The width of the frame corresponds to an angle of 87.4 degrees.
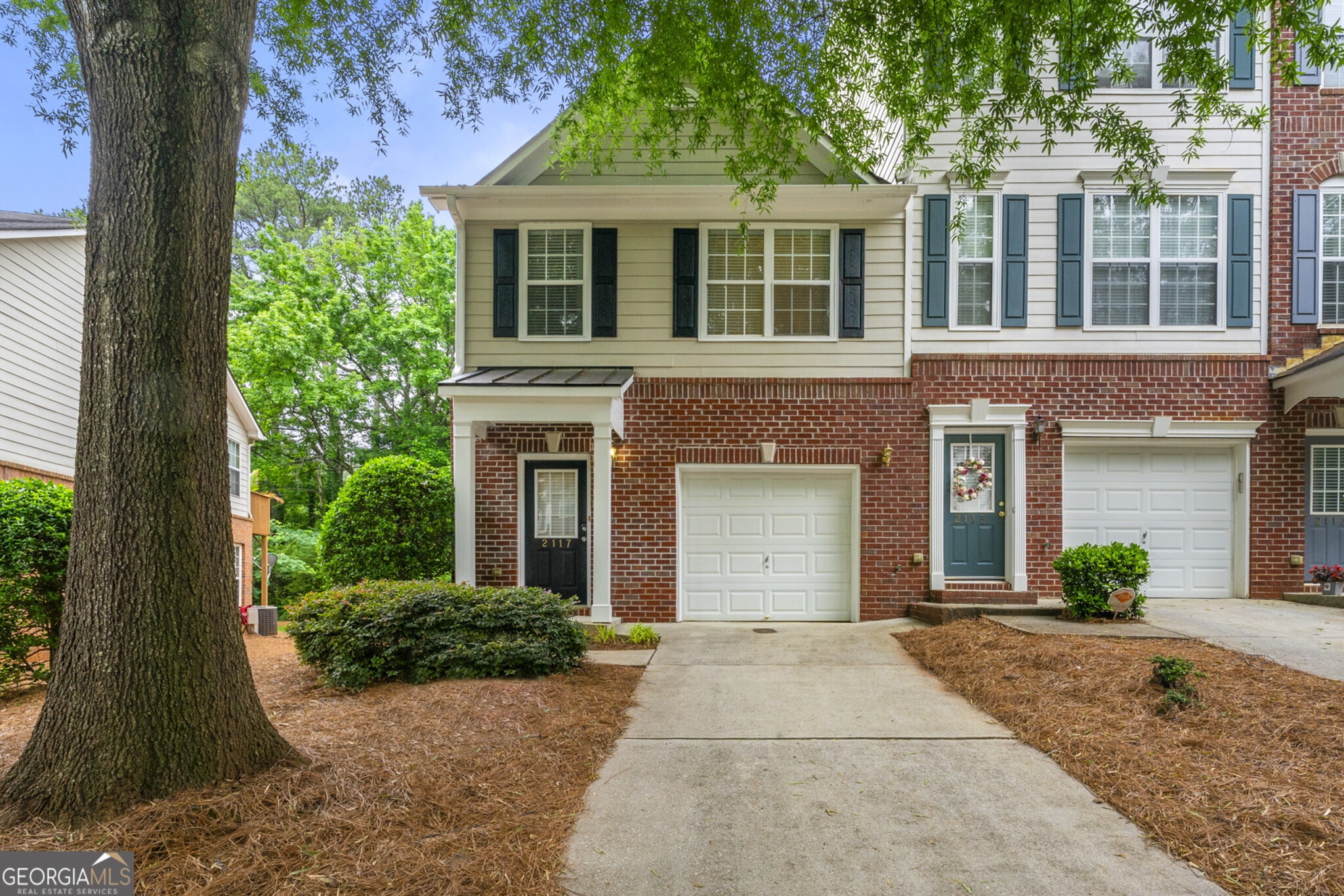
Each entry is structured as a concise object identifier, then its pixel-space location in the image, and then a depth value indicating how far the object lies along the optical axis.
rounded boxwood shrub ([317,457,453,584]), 8.05
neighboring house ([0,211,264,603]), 8.71
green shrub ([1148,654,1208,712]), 4.53
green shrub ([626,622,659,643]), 7.47
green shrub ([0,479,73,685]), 5.11
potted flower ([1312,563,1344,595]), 8.45
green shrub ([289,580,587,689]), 5.34
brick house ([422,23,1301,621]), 8.80
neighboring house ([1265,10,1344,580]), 8.74
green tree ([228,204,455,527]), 18.42
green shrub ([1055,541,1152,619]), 7.45
